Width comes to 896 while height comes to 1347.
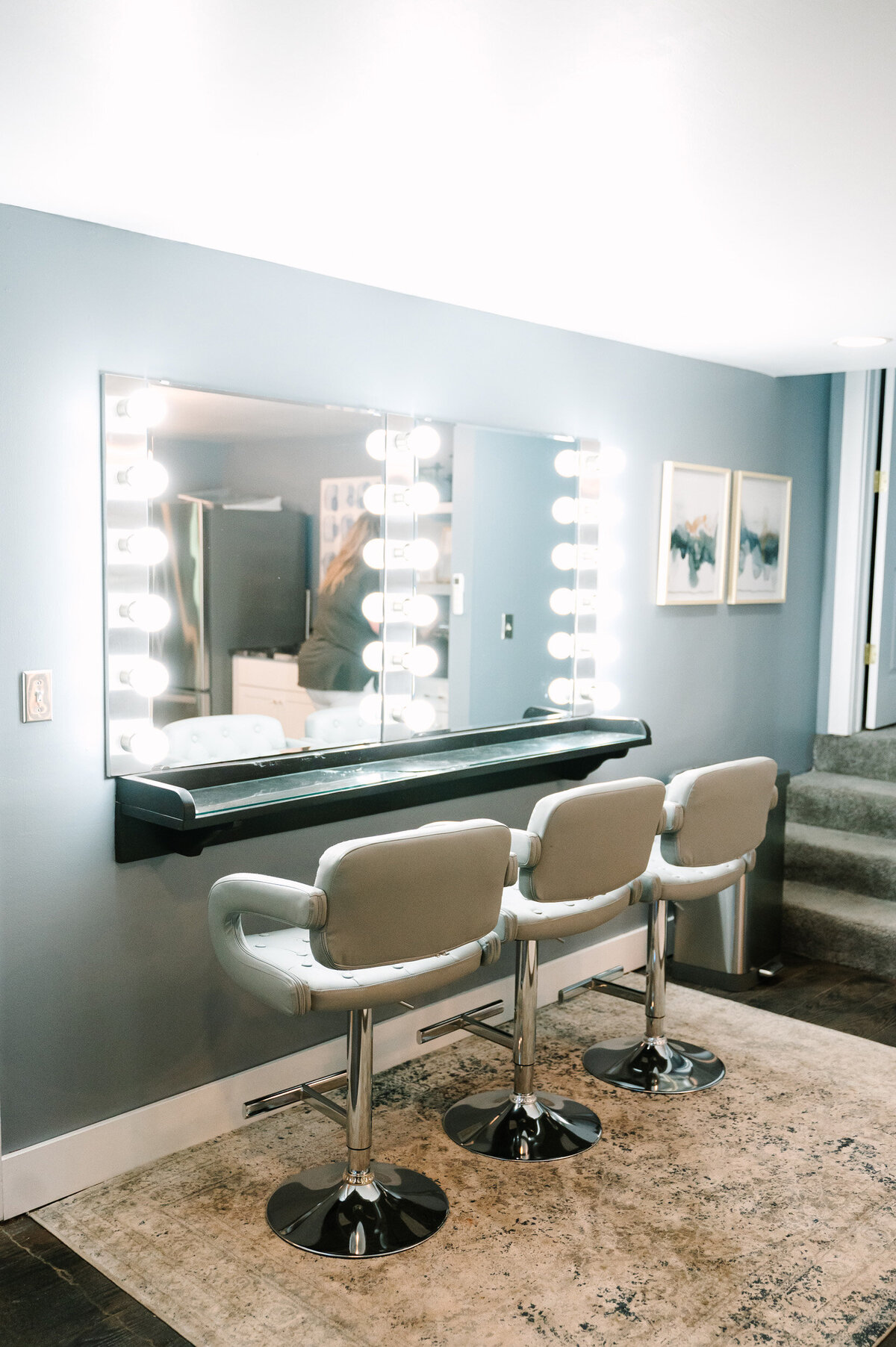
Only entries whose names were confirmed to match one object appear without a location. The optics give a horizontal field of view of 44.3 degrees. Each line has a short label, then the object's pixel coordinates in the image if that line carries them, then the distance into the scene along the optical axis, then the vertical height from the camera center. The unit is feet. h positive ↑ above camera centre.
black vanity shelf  8.04 -1.67
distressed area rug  6.95 -4.63
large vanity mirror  8.27 +0.00
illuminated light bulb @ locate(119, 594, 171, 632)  8.21 -0.31
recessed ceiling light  11.80 +2.66
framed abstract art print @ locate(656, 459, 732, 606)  12.88 +0.61
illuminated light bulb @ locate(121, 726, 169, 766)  8.28 -1.31
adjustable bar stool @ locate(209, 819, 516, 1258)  6.86 -2.60
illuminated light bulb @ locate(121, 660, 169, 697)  8.25 -0.80
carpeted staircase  13.37 -3.46
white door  15.58 -0.21
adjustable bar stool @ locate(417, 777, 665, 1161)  8.25 -2.61
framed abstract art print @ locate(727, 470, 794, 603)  13.94 +0.62
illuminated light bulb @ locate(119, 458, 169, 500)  8.13 +0.69
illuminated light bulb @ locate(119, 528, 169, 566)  8.17 +0.19
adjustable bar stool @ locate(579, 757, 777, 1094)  9.48 -2.57
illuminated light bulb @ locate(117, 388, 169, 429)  8.04 +1.20
